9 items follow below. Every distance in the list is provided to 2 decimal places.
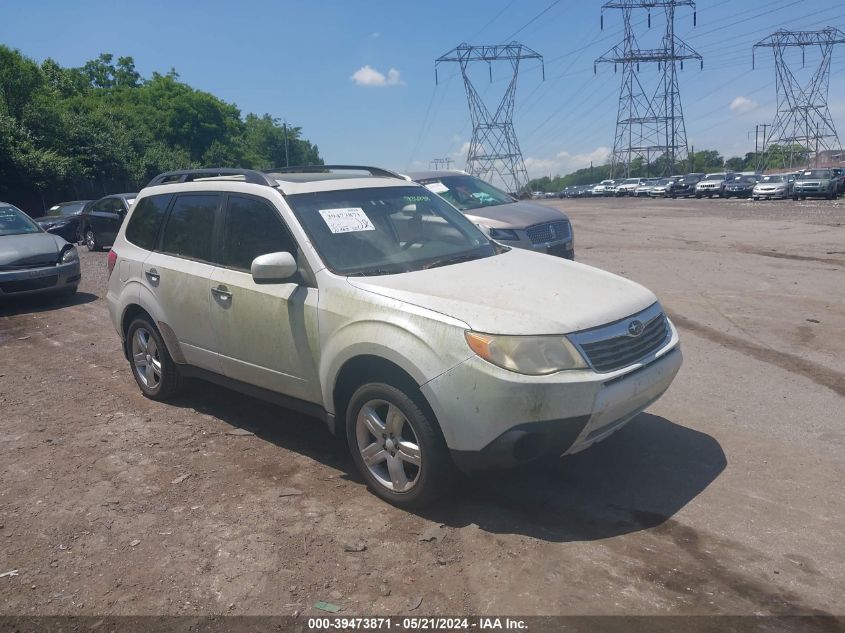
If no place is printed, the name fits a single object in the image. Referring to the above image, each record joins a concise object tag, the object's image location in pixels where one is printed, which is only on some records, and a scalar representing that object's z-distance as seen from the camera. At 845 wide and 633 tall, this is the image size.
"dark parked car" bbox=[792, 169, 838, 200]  36.84
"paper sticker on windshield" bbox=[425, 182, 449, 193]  11.51
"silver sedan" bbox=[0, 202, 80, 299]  10.58
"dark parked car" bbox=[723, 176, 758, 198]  44.82
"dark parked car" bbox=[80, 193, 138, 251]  19.36
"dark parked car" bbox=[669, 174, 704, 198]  51.28
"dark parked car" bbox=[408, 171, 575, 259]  10.47
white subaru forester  3.68
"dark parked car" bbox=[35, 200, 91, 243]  21.98
